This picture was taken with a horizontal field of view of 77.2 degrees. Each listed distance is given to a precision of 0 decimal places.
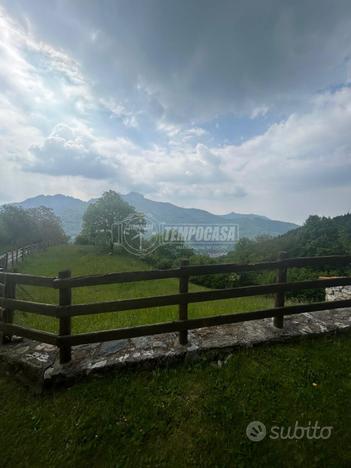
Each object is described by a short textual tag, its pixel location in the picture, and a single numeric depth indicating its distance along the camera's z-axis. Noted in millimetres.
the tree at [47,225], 44844
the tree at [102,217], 35375
